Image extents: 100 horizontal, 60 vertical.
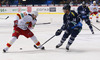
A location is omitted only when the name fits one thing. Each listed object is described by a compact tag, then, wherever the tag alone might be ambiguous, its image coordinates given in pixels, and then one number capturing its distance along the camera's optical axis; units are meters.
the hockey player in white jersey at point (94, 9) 23.95
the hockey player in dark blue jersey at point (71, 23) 8.83
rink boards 32.78
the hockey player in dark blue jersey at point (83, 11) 14.71
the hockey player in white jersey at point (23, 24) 8.78
